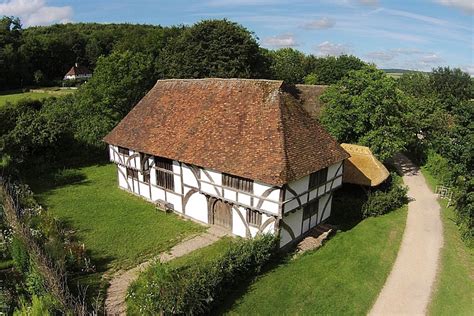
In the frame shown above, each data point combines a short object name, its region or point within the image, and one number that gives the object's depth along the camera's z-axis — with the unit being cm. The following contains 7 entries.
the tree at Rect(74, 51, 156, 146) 3316
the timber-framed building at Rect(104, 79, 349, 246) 1745
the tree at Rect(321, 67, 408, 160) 2812
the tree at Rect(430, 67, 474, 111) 5319
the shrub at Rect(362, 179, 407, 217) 2303
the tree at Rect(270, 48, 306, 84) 6874
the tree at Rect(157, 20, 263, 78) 3922
